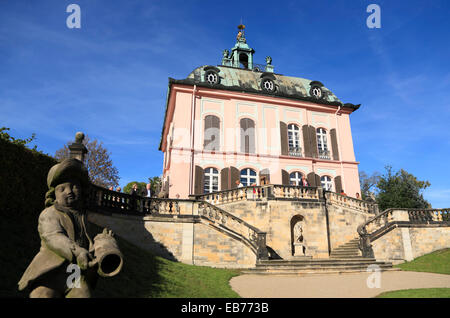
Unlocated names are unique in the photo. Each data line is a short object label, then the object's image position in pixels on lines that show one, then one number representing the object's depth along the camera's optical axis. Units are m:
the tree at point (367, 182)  45.53
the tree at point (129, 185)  49.60
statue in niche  15.04
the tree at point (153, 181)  41.36
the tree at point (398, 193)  30.05
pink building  21.55
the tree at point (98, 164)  30.29
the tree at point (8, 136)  12.57
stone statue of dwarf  2.74
